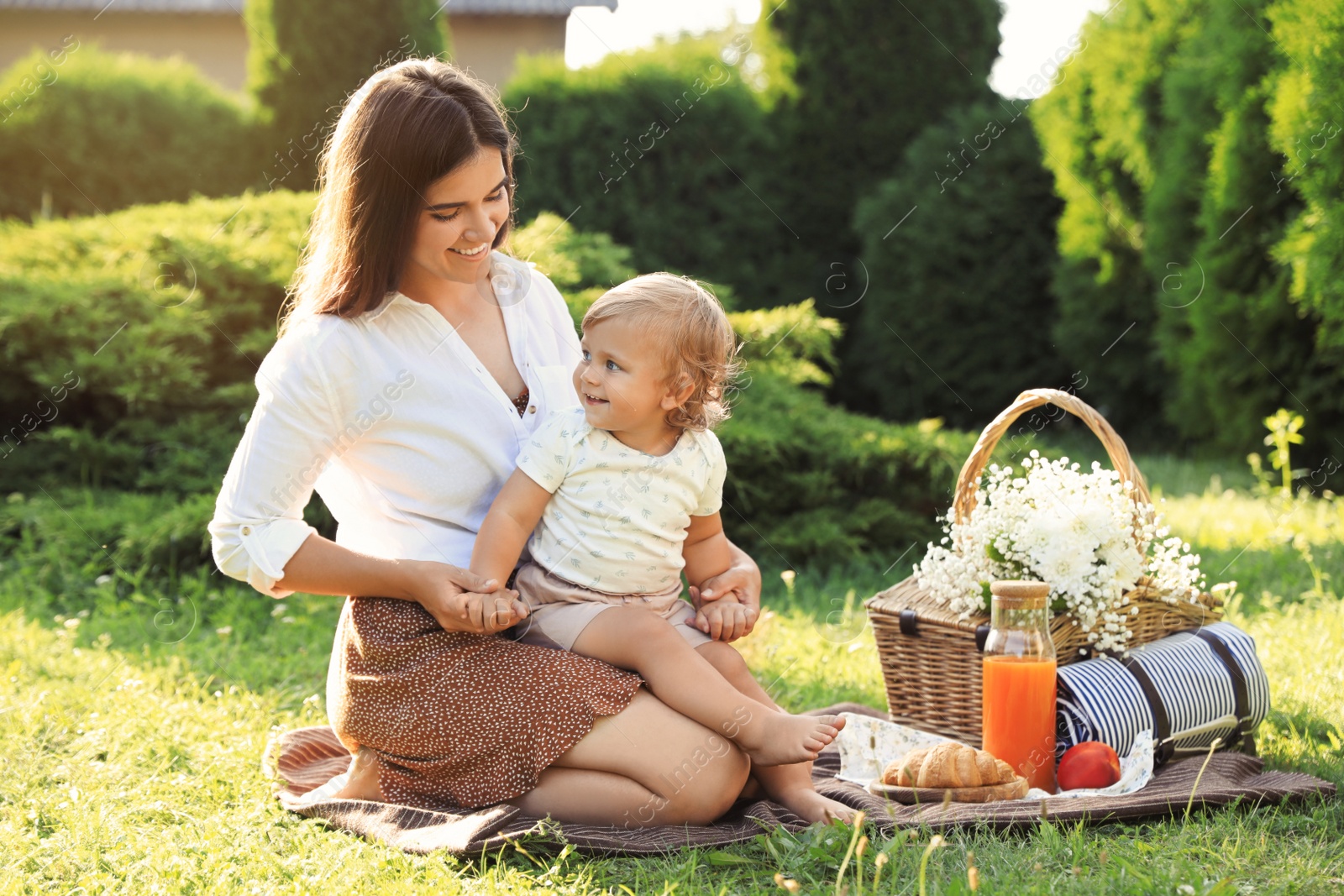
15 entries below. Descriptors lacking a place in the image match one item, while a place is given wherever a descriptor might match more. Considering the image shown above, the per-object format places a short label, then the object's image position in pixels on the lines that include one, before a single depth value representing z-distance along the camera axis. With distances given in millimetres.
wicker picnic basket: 2975
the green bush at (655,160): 8961
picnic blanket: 2312
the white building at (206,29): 15188
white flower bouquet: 2883
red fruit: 2641
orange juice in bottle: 2676
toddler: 2426
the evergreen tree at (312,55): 9031
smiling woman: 2418
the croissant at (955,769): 2543
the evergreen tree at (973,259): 8844
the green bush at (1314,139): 5078
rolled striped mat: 2766
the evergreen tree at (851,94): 9250
